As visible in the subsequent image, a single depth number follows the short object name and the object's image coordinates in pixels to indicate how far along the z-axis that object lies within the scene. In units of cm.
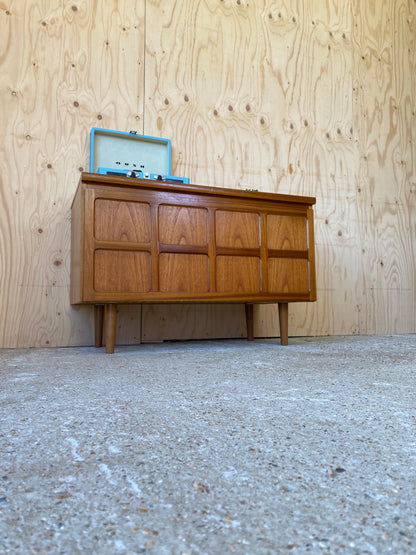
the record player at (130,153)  204
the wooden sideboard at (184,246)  156
